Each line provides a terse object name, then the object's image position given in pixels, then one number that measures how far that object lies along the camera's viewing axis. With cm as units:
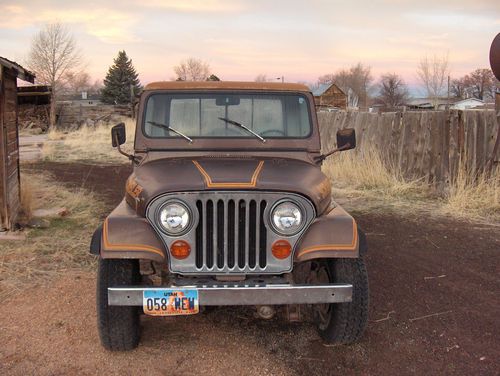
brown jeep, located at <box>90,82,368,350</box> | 315
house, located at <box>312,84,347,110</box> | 6669
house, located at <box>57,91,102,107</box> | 5969
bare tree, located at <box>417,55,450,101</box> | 4578
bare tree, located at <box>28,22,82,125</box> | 4694
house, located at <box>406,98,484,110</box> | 5753
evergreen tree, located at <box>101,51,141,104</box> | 5897
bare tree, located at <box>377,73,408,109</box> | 8187
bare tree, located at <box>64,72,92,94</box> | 4958
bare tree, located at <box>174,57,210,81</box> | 4160
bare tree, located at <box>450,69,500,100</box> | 7906
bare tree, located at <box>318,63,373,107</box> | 8406
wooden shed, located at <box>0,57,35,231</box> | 674
